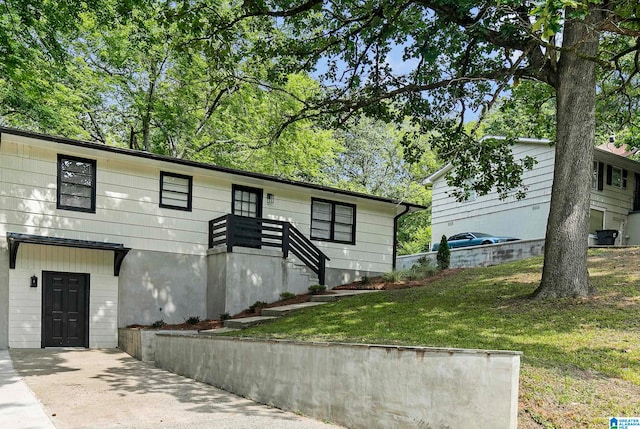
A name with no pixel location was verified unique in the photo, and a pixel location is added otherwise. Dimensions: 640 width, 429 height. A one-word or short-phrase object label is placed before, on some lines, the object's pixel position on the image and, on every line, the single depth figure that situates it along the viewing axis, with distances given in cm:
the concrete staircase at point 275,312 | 1200
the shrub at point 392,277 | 1584
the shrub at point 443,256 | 1709
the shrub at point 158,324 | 1345
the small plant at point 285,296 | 1502
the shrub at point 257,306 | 1390
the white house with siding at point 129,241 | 1234
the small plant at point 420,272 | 1580
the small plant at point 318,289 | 1567
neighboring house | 2098
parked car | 2094
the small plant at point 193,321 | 1387
